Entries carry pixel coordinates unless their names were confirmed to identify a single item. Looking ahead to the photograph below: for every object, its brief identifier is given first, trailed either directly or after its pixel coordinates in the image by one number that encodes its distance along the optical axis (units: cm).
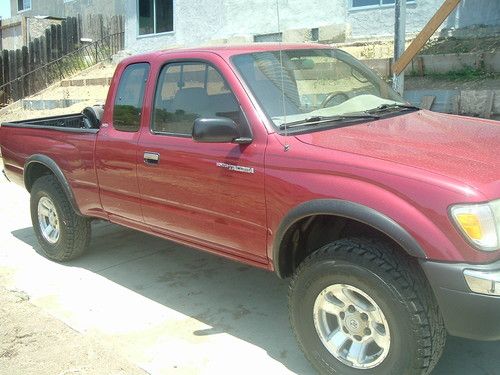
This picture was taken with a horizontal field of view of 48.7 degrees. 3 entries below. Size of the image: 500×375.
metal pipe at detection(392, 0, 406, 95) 696
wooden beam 684
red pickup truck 250
